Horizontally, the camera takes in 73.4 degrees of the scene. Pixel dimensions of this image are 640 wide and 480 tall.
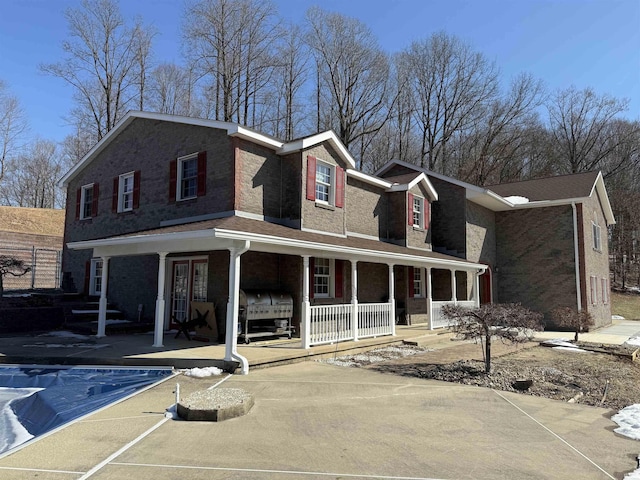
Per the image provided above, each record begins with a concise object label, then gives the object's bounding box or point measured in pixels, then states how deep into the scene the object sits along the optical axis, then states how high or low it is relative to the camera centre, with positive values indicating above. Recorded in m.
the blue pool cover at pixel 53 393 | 5.64 -1.75
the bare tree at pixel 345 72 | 31.97 +16.11
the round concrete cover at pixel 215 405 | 5.50 -1.56
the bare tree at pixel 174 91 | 32.28 +14.75
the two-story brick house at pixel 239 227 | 10.95 +2.00
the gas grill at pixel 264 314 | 11.39 -0.74
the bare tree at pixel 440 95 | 34.24 +15.52
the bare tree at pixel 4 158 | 34.06 +10.28
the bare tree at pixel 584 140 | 37.59 +13.30
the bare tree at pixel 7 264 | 14.82 +0.72
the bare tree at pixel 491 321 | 8.58 -0.64
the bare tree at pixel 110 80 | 28.12 +13.88
